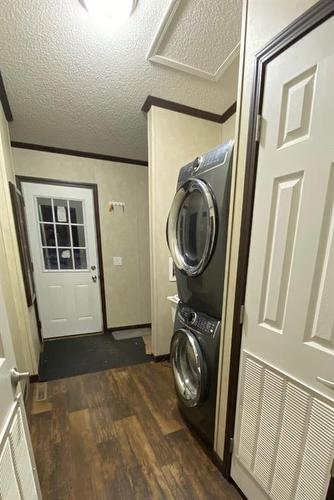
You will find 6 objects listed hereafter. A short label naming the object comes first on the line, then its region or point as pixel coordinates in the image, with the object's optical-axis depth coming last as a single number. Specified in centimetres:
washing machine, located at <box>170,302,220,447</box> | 117
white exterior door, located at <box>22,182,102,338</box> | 260
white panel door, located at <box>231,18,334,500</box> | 65
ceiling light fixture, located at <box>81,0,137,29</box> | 98
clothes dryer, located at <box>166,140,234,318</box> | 104
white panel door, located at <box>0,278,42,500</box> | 59
